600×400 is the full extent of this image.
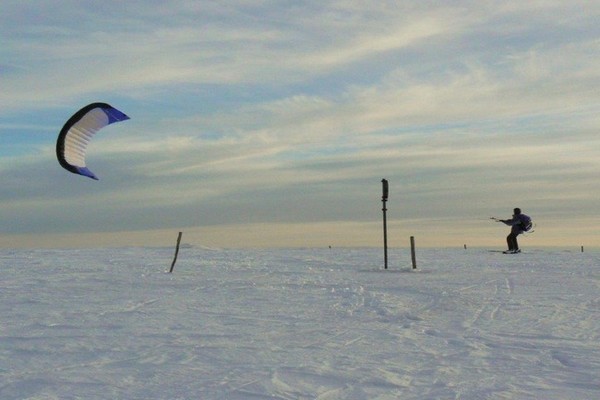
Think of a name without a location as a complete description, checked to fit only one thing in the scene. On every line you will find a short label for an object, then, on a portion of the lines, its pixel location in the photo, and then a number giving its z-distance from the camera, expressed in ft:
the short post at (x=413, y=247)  81.76
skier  111.24
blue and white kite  67.00
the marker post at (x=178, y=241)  75.34
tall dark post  82.83
